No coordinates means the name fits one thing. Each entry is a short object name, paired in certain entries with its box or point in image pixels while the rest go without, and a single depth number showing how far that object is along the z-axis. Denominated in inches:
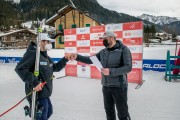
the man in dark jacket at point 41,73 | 109.1
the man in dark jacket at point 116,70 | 116.8
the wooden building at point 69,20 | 1331.2
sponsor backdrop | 283.4
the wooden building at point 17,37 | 1409.9
